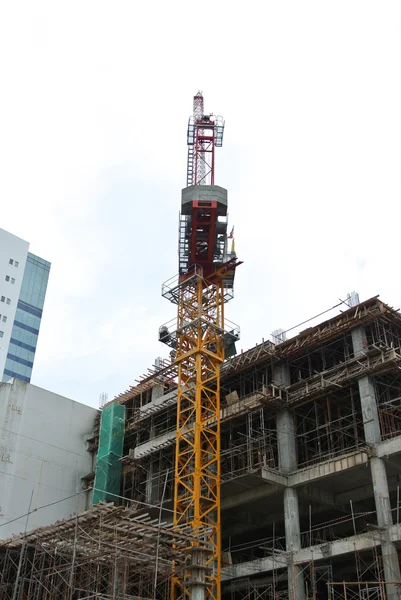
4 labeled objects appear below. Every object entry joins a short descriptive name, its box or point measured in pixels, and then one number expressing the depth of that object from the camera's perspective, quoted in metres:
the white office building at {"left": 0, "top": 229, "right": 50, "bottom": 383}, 99.94
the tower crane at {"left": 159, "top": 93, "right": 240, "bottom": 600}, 40.12
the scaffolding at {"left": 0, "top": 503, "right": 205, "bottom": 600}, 29.62
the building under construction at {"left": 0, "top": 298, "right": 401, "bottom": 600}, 32.75
